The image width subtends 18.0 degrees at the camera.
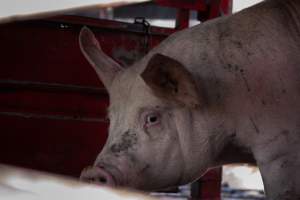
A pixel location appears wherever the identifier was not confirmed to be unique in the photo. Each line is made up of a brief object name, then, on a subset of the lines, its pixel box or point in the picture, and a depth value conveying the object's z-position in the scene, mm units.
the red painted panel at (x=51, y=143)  5330
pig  3955
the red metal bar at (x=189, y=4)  6185
